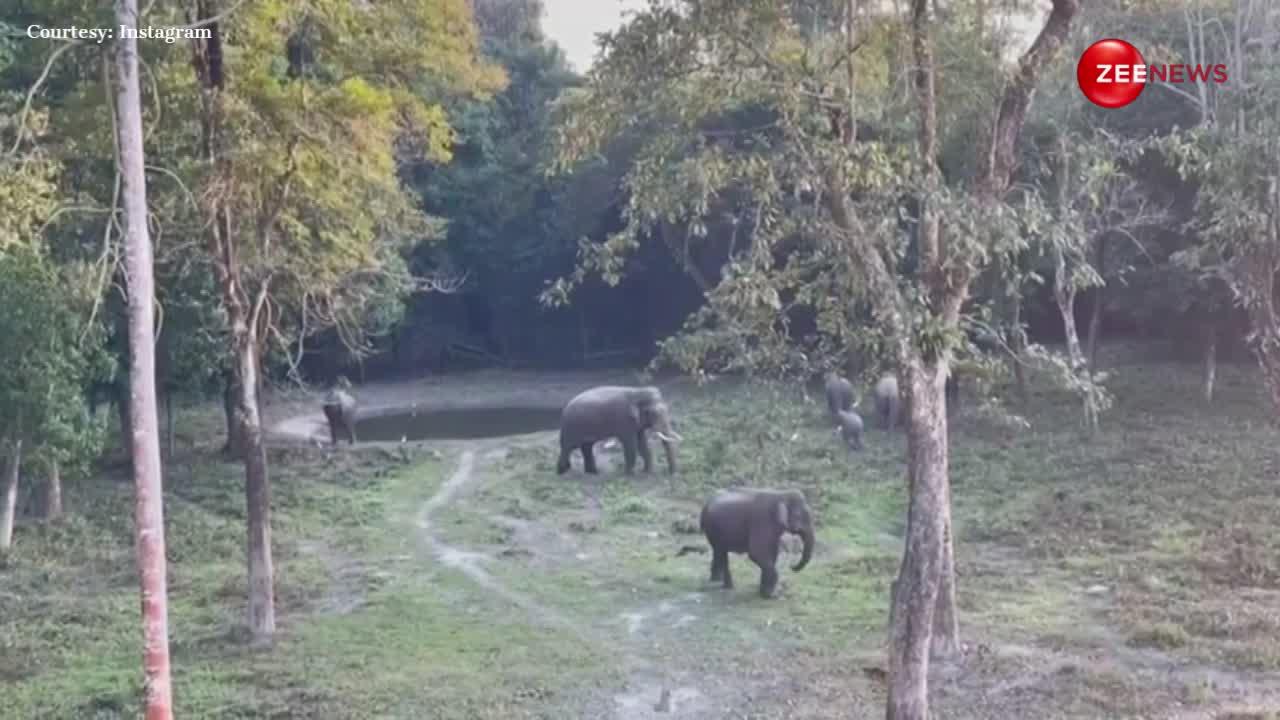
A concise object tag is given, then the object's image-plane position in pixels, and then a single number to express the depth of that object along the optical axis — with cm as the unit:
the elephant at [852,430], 2683
